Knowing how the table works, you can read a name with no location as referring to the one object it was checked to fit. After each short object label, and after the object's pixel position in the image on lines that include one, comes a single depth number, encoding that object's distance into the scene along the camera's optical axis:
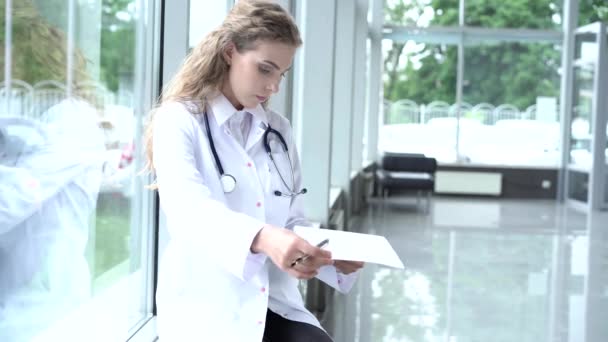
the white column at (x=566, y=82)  14.00
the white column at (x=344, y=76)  9.13
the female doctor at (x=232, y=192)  1.49
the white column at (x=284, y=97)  3.61
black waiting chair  11.63
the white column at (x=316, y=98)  5.32
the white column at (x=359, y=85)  11.50
